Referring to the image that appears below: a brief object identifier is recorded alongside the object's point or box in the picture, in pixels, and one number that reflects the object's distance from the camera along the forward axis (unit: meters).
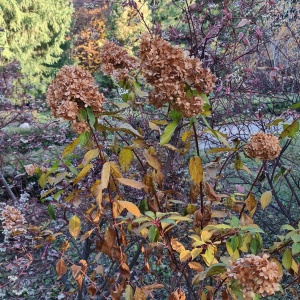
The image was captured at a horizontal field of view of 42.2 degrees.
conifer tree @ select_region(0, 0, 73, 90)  12.37
